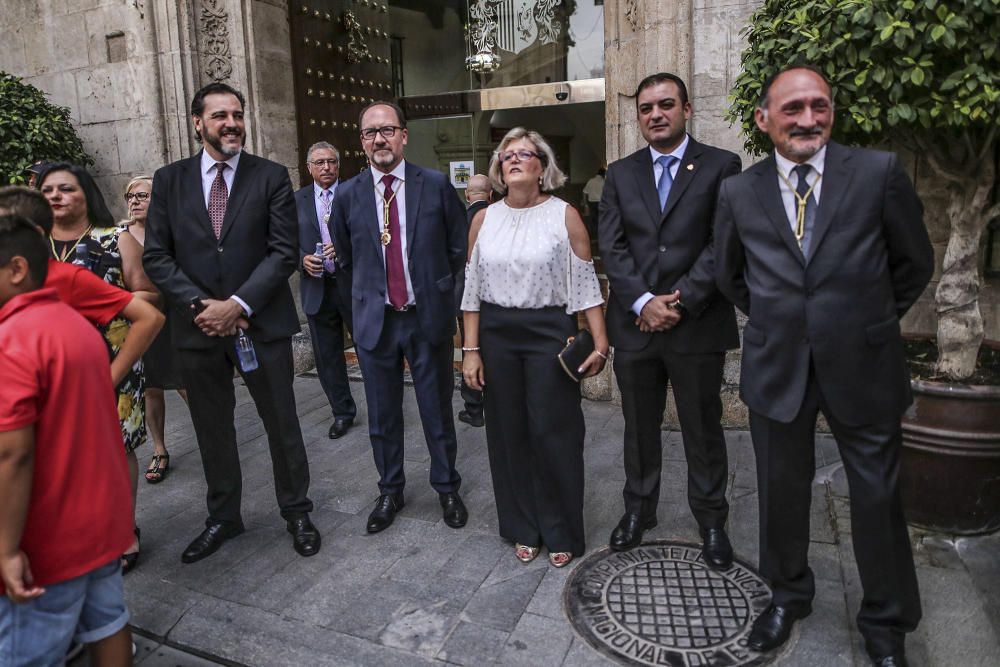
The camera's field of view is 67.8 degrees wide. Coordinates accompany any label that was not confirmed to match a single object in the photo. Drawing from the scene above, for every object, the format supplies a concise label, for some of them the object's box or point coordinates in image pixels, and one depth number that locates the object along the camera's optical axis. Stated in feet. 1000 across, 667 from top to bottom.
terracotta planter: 11.32
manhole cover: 9.26
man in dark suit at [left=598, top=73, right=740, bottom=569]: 10.94
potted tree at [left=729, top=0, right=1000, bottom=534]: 10.06
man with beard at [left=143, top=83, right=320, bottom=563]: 11.61
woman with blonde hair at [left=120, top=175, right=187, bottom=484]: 15.51
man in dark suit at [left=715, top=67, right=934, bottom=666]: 8.34
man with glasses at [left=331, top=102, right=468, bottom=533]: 12.85
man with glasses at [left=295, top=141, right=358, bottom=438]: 17.90
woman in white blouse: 10.91
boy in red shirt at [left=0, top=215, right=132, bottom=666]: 6.46
